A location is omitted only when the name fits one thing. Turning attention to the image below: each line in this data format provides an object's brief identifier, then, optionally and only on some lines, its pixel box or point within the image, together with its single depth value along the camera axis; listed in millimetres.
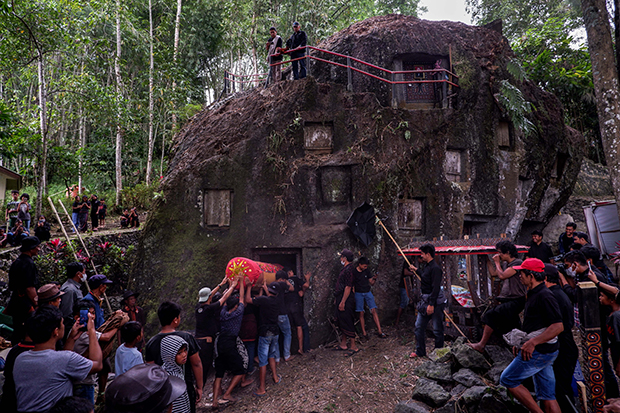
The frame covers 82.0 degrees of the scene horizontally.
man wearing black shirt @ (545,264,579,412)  4402
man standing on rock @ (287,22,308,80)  11148
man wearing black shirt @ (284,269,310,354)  8281
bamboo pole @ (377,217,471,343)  6721
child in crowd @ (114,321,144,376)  4055
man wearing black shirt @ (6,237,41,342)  5117
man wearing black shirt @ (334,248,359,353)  7934
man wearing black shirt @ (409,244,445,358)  6523
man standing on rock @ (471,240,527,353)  5430
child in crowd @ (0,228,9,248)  11048
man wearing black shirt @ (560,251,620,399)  4870
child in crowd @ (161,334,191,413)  4098
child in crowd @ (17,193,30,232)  12406
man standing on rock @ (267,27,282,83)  11602
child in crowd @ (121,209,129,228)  15234
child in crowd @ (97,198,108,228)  14902
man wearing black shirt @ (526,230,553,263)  8336
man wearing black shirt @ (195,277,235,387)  6539
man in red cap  4176
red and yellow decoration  7746
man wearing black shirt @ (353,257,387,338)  8008
